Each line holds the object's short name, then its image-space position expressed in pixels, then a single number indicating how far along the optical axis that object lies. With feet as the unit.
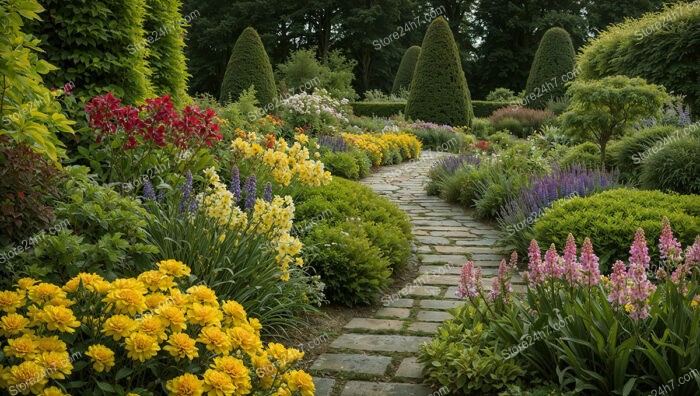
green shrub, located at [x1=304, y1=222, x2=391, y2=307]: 13.47
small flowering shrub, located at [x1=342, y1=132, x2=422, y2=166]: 35.56
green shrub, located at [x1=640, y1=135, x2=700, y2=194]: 19.84
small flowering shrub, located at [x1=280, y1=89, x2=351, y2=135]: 39.17
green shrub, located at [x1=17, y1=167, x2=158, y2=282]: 8.12
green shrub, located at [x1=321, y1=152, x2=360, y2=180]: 28.58
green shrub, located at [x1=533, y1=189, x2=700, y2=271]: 14.93
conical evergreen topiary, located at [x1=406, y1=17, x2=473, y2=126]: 53.57
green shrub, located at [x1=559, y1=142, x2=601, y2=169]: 26.61
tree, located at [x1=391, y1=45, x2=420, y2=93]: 87.20
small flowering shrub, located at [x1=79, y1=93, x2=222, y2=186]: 12.30
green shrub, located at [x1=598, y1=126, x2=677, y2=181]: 24.27
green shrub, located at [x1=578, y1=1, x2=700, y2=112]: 34.04
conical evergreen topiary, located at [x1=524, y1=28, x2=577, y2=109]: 67.46
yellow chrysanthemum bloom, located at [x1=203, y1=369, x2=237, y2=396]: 6.28
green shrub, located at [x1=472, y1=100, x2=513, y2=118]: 76.59
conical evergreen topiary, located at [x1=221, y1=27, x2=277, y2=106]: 49.47
